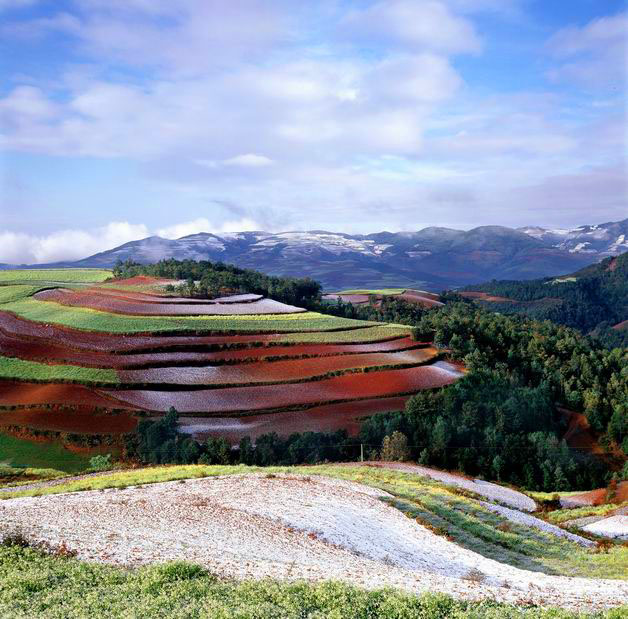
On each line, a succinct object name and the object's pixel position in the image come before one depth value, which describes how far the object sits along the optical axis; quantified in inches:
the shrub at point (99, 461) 2018.5
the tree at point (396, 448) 2223.2
